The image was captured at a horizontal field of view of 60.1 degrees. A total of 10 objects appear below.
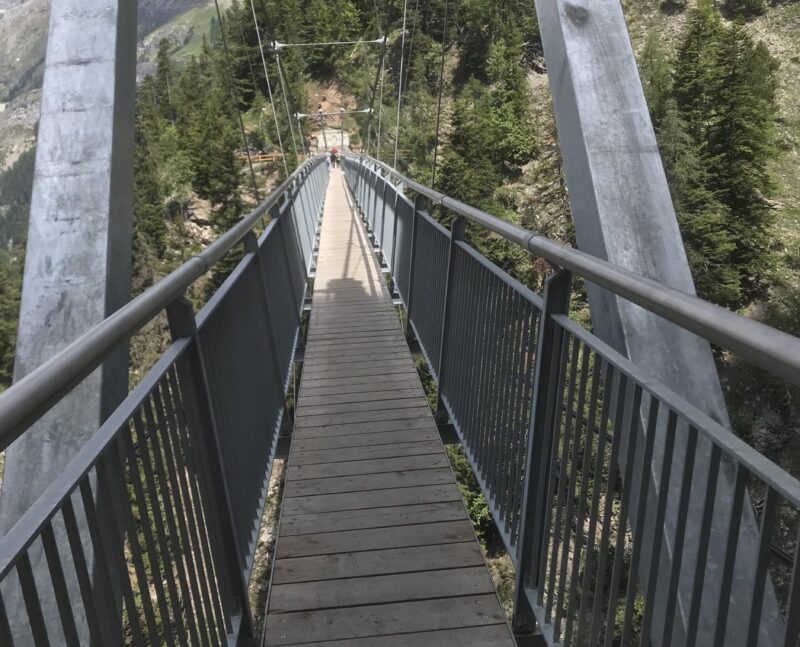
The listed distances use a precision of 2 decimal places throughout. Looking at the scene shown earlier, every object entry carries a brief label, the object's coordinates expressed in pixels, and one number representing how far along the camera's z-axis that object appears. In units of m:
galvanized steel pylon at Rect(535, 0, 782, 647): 1.72
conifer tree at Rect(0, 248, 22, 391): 36.17
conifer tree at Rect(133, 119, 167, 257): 50.64
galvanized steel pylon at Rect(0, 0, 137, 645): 1.66
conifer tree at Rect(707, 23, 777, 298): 32.81
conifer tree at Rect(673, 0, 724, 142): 36.60
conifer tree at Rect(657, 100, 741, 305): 29.19
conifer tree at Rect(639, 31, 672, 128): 38.25
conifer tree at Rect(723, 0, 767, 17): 58.84
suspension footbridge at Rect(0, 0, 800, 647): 1.16
